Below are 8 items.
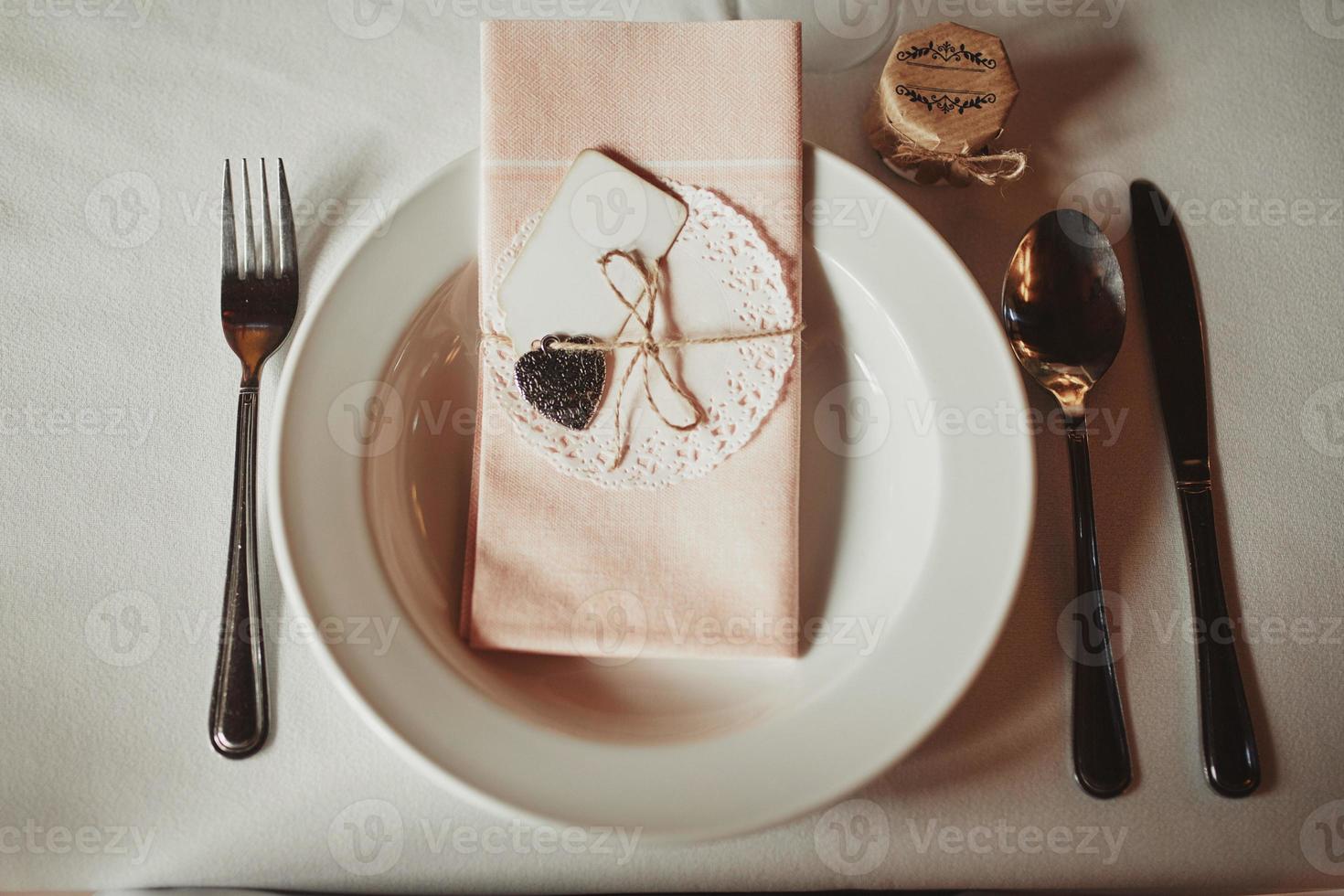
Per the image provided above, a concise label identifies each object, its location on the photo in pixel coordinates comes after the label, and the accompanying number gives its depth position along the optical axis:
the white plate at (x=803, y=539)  0.47
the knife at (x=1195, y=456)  0.55
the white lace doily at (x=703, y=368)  0.54
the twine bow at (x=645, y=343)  0.55
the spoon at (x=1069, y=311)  0.60
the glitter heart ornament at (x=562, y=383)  0.54
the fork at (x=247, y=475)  0.55
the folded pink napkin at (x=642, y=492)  0.53
